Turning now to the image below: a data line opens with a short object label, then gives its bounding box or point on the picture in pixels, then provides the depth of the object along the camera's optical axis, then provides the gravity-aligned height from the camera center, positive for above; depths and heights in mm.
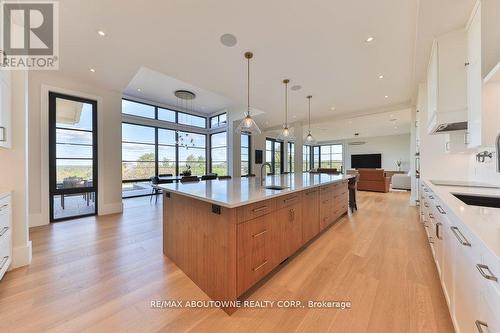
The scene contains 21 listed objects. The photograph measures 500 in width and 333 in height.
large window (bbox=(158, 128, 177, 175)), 7391 +525
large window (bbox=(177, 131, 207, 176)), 7977 +486
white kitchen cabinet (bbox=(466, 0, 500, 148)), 1559 +738
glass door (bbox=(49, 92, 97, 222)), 3791 +191
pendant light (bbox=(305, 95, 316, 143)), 5116 +727
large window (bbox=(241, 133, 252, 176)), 8688 +508
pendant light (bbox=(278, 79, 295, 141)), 4100 +773
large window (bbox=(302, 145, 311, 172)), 14336 +550
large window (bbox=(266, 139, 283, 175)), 10539 +640
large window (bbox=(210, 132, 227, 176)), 8509 +551
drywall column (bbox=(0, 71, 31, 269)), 2074 -44
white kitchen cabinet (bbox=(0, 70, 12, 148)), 1820 +567
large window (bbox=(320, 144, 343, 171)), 13836 +651
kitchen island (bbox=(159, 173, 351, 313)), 1501 -620
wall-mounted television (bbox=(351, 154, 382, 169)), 12062 +259
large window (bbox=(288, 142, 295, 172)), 11789 +572
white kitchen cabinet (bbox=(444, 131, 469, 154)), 2738 +332
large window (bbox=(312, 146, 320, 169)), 15094 +638
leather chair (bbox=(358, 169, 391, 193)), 7264 -612
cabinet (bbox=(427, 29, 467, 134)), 2076 +939
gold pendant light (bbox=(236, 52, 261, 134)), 3144 +680
